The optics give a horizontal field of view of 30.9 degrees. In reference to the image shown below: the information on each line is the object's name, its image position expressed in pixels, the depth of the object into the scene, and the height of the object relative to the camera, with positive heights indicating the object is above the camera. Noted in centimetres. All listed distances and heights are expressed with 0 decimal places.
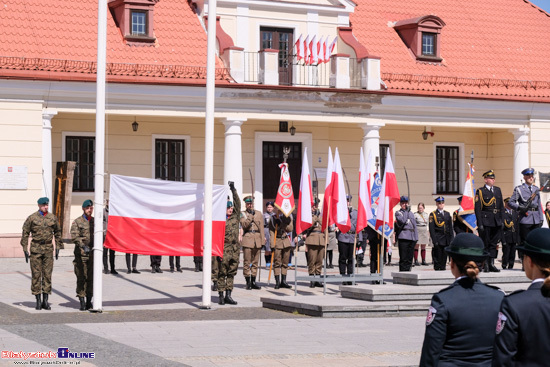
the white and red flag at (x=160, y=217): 1605 -23
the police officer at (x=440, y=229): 2106 -52
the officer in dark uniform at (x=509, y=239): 1881 -69
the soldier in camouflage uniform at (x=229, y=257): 1652 -90
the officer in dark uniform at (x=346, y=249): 1912 -87
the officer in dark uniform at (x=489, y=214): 1775 -17
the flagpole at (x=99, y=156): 1537 +72
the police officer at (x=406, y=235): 1964 -61
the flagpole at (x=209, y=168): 1591 +57
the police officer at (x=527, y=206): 1816 -2
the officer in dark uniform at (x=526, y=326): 485 -59
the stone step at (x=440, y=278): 1688 -126
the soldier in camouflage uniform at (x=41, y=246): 1554 -70
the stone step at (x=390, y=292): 1568 -141
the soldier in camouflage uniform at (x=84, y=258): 1567 -88
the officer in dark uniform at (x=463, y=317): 561 -64
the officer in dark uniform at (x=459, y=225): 1867 -39
